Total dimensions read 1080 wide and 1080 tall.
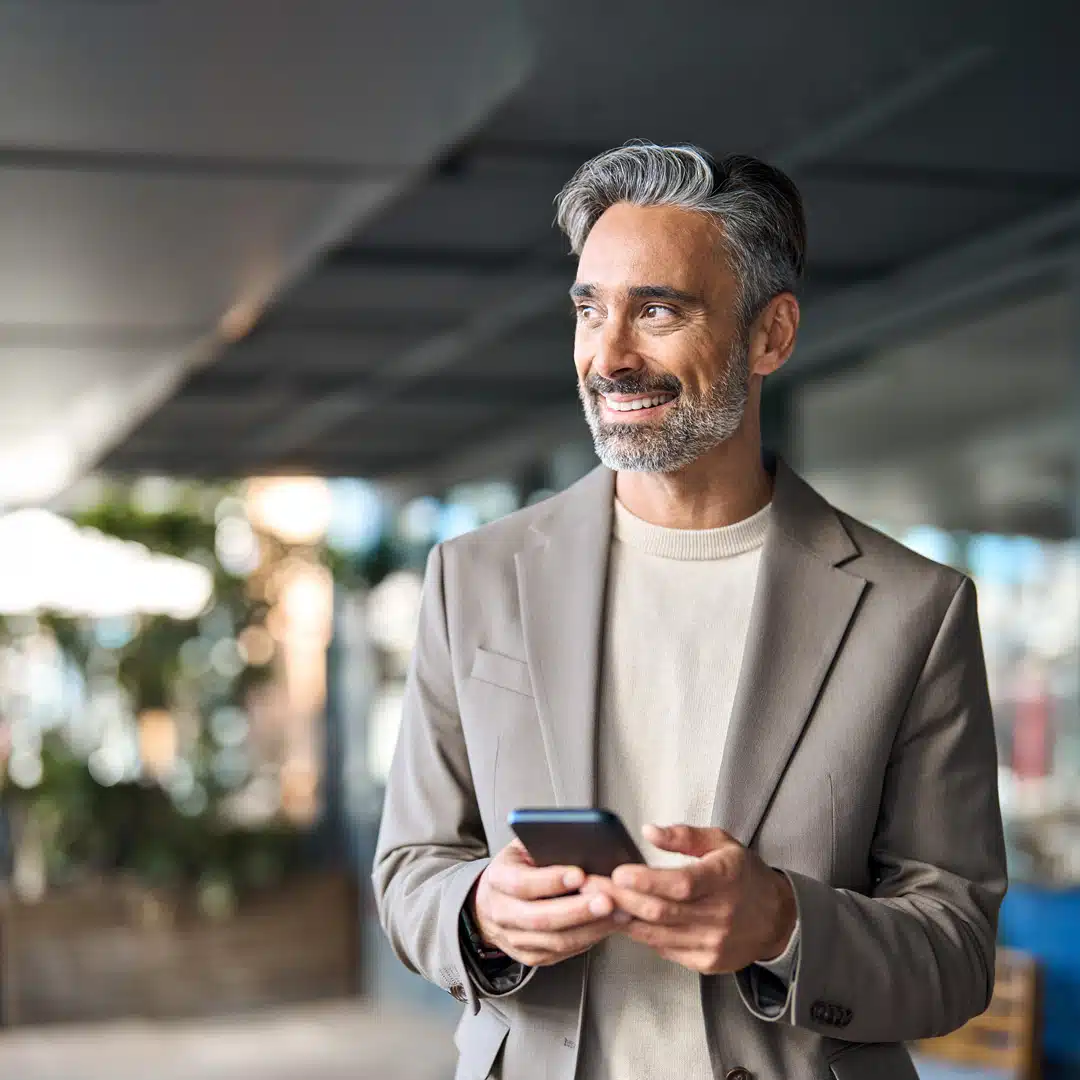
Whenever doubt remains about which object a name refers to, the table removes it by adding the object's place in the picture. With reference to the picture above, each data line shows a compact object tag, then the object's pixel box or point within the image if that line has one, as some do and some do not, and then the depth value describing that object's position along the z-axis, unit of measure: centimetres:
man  161
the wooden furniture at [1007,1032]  424
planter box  841
